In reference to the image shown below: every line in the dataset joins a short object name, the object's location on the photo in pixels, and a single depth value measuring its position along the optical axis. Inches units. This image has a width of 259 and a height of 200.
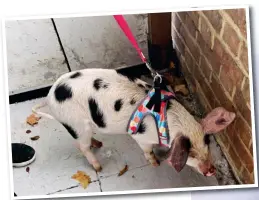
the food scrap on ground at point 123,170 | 67.0
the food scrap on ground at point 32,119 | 63.9
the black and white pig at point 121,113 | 58.5
